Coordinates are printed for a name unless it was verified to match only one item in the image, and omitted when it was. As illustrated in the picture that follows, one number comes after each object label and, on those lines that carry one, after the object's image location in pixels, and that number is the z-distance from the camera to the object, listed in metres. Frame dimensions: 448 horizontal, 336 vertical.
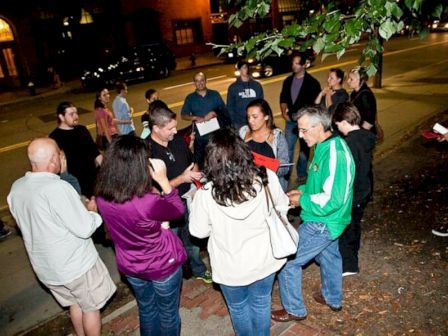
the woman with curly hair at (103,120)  6.91
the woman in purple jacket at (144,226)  2.87
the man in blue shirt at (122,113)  7.52
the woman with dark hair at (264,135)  4.43
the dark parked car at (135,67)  20.39
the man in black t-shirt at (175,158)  4.05
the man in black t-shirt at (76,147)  5.07
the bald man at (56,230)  3.04
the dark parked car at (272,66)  18.59
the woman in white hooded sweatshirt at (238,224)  2.73
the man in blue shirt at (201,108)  6.52
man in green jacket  3.31
